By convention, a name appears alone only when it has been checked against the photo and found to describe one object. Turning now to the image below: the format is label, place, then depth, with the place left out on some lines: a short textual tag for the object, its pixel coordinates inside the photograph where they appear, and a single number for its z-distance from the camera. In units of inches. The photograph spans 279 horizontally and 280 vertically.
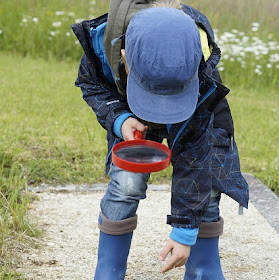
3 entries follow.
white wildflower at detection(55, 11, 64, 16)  272.4
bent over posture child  70.6
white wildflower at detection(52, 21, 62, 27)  265.4
